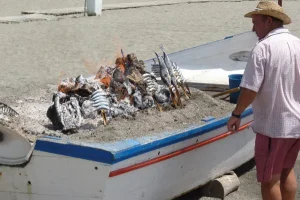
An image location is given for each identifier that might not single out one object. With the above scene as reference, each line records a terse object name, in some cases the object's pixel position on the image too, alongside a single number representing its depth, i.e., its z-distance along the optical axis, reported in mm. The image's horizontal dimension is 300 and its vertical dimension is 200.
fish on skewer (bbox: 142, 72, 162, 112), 10073
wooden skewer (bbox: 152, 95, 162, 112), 9878
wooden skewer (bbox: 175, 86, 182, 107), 10220
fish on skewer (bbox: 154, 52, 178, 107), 10190
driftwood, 10106
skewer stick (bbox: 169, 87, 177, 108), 10147
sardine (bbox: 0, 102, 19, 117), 8935
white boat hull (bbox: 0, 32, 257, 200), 7871
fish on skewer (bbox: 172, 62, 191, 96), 10689
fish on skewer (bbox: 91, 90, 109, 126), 9257
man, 7894
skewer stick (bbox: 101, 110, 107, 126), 9089
